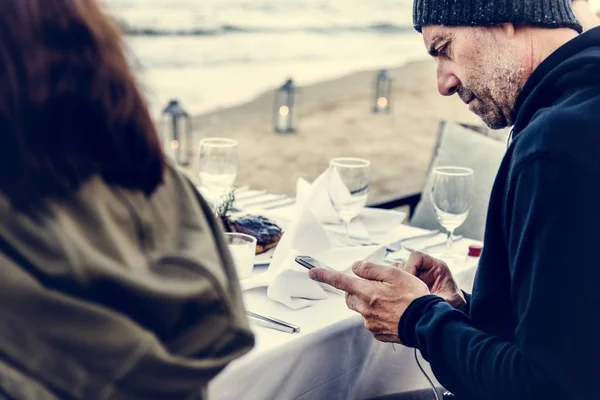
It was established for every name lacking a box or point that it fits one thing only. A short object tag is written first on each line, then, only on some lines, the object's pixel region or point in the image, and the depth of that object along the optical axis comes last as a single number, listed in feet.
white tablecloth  4.73
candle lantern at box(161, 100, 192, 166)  25.00
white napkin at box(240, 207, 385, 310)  5.59
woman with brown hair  2.83
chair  10.05
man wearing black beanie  4.12
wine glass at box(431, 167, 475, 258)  6.81
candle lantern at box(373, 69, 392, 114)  43.74
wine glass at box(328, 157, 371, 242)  7.09
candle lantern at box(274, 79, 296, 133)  39.22
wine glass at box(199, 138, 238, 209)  7.27
